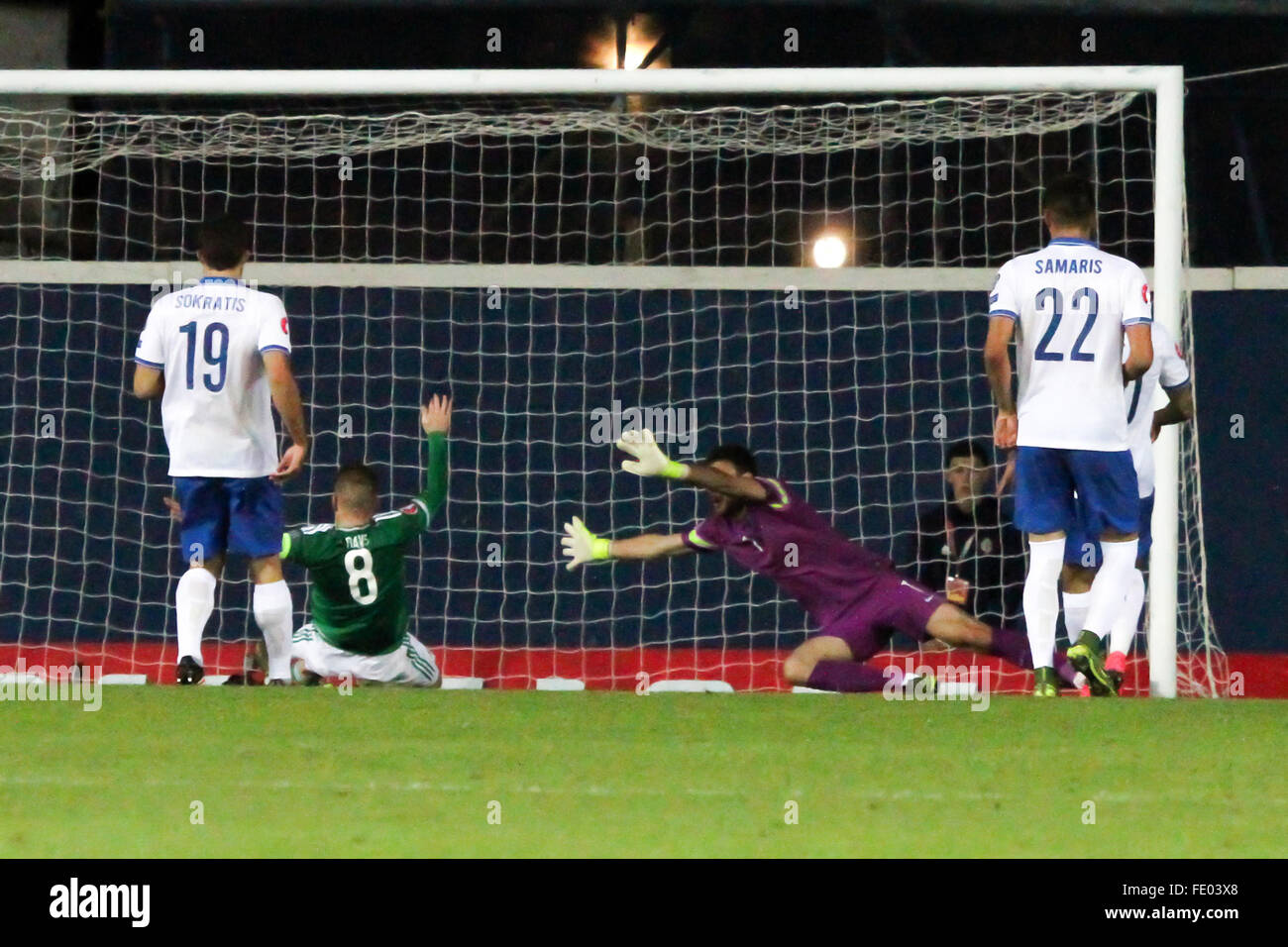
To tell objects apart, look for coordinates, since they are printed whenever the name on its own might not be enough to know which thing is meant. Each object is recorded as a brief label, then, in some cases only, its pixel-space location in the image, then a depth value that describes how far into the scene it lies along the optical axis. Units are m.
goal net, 22.87
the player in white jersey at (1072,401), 14.28
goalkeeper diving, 17.44
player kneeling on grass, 17.22
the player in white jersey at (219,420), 15.12
